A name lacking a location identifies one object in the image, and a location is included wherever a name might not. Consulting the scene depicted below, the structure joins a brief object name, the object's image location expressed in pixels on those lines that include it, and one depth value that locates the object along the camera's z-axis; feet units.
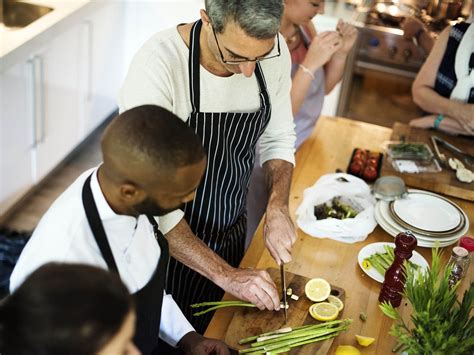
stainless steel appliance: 11.92
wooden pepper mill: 5.39
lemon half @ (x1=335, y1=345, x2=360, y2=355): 5.14
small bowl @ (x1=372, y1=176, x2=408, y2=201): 6.97
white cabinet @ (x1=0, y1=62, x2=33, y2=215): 10.07
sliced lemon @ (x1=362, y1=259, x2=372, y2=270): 6.16
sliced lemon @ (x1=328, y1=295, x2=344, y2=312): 5.57
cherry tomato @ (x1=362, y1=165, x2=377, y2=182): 7.47
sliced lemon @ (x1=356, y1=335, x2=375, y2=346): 5.27
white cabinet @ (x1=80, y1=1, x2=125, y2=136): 12.28
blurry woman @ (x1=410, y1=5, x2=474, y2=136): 8.10
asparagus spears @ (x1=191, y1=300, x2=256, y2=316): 5.49
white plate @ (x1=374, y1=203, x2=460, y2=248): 6.47
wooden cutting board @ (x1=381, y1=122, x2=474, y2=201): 7.32
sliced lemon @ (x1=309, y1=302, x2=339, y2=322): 5.43
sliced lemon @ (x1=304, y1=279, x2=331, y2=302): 5.63
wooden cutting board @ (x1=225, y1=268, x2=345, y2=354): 5.20
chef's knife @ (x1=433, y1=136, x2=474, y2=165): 7.76
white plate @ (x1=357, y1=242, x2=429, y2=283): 6.06
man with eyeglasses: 5.20
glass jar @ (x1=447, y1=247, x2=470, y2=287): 5.75
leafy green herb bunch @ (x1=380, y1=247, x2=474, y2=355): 4.50
